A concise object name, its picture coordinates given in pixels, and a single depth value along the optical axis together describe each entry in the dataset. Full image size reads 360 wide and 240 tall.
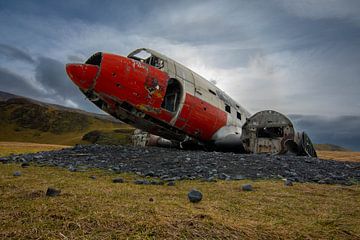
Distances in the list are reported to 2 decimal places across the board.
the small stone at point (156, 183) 5.18
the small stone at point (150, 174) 6.28
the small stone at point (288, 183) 5.38
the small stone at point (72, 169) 6.71
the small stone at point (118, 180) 5.30
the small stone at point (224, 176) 6.08
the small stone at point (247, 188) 4.67
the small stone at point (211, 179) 5.74
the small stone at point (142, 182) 5.14
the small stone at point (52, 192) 3.48
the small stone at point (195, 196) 3.57
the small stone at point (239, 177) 6.13
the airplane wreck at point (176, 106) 10.37
